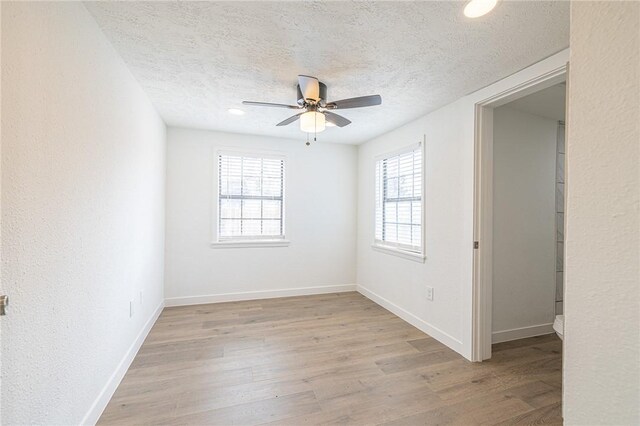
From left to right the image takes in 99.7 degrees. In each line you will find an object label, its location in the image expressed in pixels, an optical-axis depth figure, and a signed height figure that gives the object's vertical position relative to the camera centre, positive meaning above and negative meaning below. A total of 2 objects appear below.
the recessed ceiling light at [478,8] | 1.39 +1.09
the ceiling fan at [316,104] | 2.02 +0.89
